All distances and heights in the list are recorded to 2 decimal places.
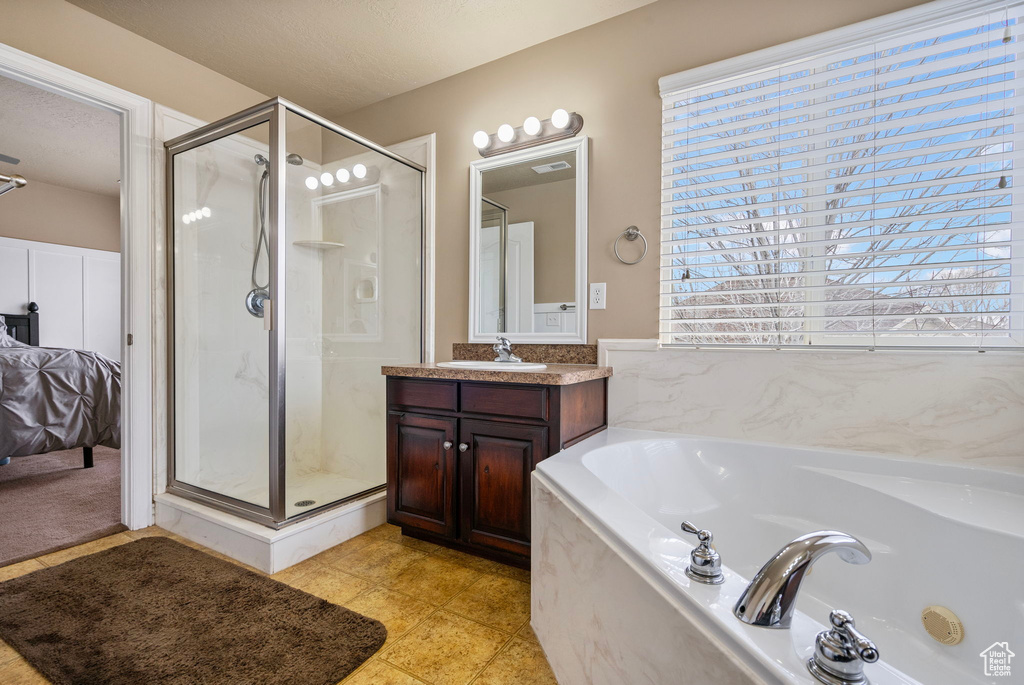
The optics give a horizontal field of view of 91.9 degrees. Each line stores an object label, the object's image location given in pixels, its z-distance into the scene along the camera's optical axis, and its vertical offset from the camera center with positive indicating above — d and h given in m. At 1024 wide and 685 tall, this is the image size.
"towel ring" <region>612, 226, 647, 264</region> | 2.17 +0.43
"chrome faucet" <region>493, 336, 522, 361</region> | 2.34 -0.08
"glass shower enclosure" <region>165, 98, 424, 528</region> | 2.09 +0.12
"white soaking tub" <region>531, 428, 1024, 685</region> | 0.77 -0.51
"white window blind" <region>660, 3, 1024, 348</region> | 1.58 +0.50
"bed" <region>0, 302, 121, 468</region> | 2.88 -0.44
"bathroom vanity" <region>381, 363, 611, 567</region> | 1.83 -0.43
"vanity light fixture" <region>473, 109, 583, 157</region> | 2.32 +0.98
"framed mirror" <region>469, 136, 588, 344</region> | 2.33 +0.43
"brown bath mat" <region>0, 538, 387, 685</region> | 1.36 -0.93
